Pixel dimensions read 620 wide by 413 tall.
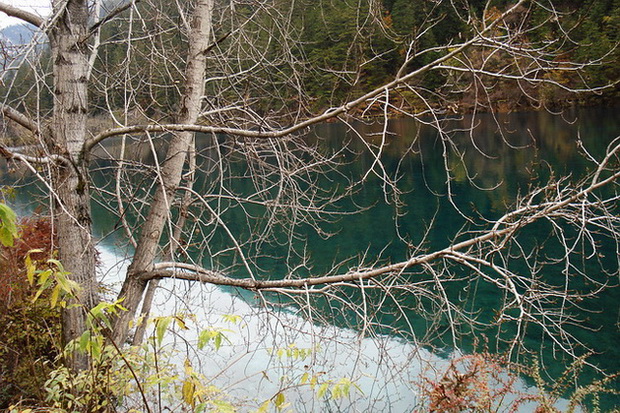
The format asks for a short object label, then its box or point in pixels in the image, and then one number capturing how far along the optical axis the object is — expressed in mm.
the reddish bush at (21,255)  5758
